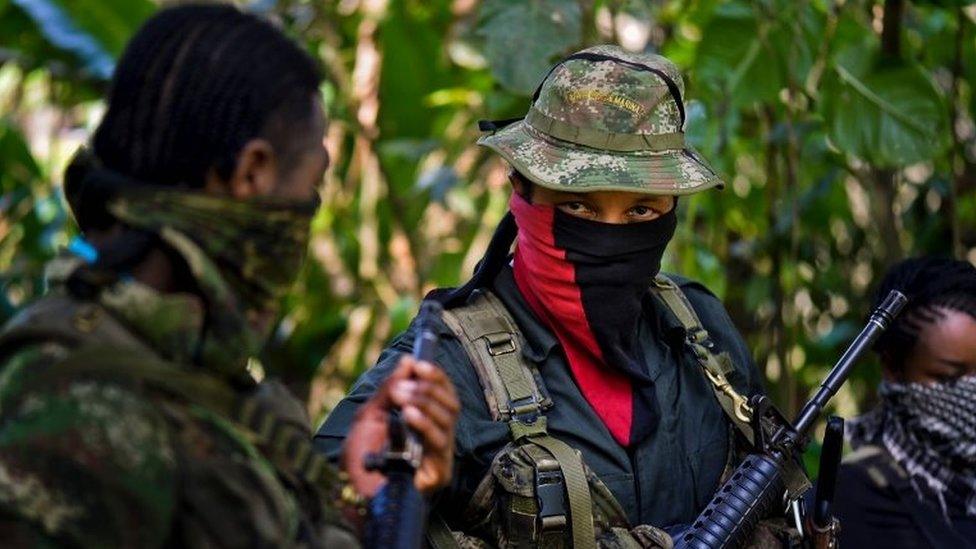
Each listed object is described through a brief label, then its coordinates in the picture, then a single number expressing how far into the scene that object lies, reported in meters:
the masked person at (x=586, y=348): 5.09
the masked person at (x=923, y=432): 6.47
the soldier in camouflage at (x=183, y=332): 3.06
